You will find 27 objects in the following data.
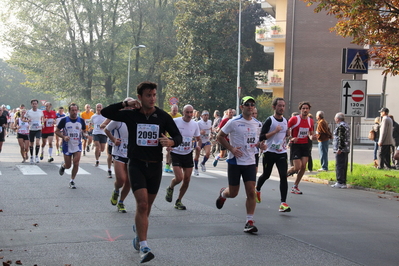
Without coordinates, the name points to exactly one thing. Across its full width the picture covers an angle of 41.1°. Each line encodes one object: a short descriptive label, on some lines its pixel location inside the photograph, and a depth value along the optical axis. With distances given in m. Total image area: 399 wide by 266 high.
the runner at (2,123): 18.25
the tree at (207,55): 39.94
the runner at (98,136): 17.53
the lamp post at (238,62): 38.08
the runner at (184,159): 9.67
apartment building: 40.47
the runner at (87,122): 21.34
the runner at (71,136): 12.13
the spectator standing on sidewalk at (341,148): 13.95
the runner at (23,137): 18.28
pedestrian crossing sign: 14.19
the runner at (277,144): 9.33
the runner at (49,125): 18.44
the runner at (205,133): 16.52
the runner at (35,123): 18.33
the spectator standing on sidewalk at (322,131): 15.98
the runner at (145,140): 6.14
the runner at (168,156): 13.06
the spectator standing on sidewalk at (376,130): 18.77
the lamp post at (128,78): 49.06
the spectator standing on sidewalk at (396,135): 18.88
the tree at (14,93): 105.44
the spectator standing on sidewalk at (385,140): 16.67
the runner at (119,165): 9.09
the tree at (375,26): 12.59
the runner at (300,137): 11.45
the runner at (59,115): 22.13
